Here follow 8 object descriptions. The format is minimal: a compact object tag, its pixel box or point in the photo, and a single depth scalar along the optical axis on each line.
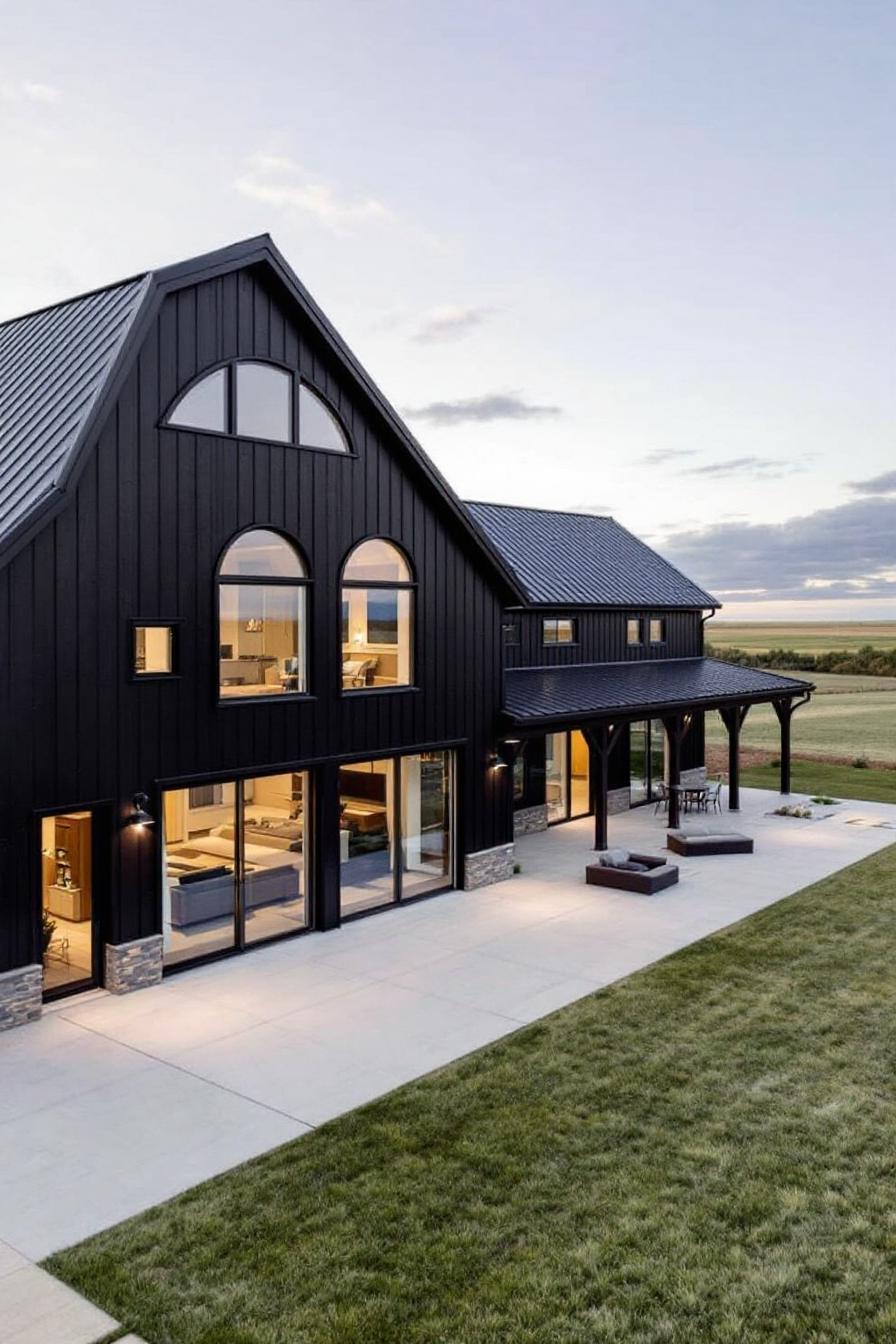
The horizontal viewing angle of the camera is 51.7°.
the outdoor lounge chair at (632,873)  14.54
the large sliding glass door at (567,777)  20.09
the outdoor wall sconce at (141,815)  10.27
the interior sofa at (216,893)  11.18
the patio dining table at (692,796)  21.39
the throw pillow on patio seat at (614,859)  15.04
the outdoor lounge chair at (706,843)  17.08
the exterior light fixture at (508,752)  15.42
